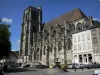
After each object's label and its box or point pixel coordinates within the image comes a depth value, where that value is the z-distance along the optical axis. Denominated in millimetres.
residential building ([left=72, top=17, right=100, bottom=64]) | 19608
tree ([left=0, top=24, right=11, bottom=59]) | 16652
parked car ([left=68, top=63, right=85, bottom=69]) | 16512
